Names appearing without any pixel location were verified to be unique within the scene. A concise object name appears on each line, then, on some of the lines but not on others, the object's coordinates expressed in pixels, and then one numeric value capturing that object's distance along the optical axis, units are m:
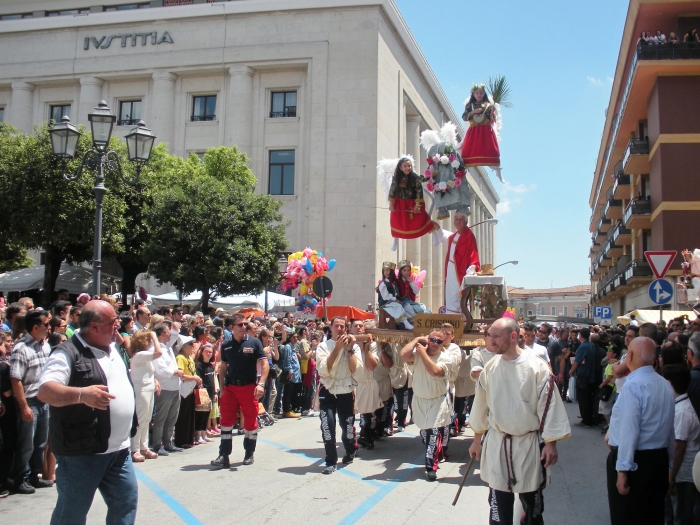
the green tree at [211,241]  26.97
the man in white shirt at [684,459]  5.48
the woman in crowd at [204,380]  11.33
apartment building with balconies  26.06
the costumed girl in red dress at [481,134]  11.69
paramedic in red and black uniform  8.93
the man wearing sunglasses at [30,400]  7.27
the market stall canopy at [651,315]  16.53
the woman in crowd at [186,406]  10.64
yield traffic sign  11.73
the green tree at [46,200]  21.97
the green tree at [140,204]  27.62
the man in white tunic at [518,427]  5.13
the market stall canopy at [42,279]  24.09
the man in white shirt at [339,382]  9.04
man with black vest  4.49
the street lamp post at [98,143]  12.11
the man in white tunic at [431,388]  8.72
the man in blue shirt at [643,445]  4.96
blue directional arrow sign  11.89
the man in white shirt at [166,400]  9.98
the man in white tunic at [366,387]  9.57
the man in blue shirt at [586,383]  14.03
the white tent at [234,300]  27.88
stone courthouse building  35.53
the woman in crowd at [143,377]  9.20
